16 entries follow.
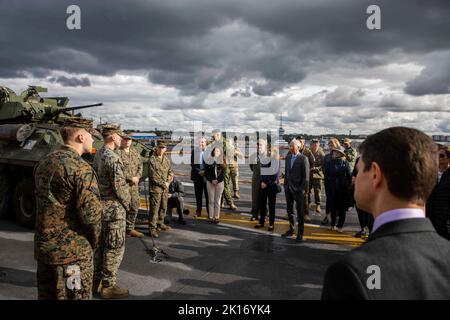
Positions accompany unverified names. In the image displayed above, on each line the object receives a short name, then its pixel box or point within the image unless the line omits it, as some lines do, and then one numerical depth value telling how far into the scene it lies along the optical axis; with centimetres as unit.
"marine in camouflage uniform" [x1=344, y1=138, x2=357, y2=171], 875
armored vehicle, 678
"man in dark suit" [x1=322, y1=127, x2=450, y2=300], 106
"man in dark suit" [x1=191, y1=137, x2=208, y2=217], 818
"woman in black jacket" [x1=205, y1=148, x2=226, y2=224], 759
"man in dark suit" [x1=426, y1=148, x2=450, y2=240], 338
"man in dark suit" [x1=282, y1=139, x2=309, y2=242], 636
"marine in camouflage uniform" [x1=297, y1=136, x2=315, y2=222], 873
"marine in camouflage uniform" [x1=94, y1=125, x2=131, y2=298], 394
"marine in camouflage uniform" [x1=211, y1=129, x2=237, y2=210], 810
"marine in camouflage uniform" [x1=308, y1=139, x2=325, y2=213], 887
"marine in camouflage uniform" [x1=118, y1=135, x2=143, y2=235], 575
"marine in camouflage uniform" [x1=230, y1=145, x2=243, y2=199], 991
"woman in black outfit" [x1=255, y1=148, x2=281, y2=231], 692
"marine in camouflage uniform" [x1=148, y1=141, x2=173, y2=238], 643
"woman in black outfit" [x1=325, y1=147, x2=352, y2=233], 688
